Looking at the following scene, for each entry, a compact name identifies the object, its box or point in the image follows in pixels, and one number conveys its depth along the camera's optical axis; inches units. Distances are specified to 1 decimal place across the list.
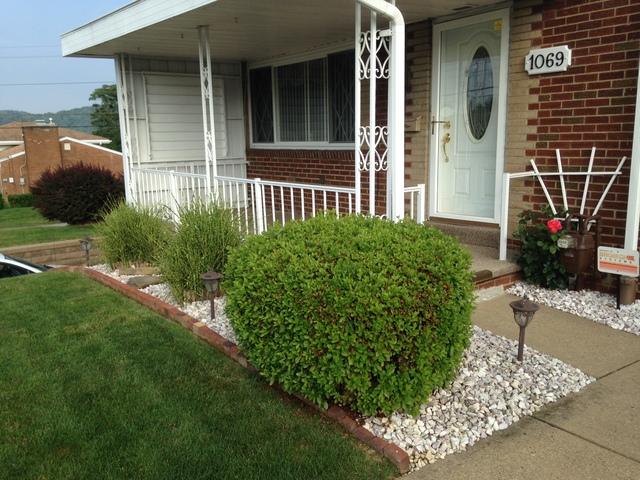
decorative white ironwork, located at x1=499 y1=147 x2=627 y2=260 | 200.8
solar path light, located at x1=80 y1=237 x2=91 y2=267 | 288.7
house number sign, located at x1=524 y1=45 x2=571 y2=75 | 210.1
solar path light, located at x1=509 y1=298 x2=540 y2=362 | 145.4
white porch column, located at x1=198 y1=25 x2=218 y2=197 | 271.6
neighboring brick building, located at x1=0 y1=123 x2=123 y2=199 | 1116.5
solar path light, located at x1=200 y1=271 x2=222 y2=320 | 182.1
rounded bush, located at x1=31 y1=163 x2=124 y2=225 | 478.3
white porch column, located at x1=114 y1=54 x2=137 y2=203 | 348.5
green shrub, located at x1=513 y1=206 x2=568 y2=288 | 204.2
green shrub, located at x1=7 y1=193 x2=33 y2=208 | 1138.0
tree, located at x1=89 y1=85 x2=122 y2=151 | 2731.3
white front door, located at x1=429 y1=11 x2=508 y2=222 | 238.2
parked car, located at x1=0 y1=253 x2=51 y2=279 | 295.1
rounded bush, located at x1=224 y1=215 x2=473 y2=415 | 115.1
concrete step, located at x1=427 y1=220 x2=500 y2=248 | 243.1
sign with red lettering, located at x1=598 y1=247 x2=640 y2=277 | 184.9
